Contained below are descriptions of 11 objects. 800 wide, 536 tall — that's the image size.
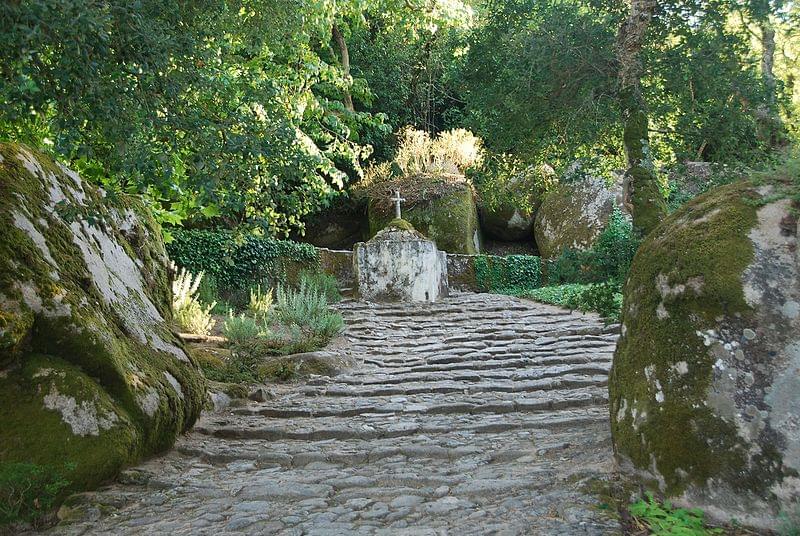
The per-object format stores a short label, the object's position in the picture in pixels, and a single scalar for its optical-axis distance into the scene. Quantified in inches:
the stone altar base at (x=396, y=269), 616.4
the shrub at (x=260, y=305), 478.1
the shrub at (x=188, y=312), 396.8
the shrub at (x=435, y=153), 914.7
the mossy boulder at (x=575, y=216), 802.2
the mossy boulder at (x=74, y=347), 156.3
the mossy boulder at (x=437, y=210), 832.3
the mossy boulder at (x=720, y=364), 113.0
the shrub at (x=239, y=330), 369.1
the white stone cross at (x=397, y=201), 737.0
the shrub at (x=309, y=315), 429.1
